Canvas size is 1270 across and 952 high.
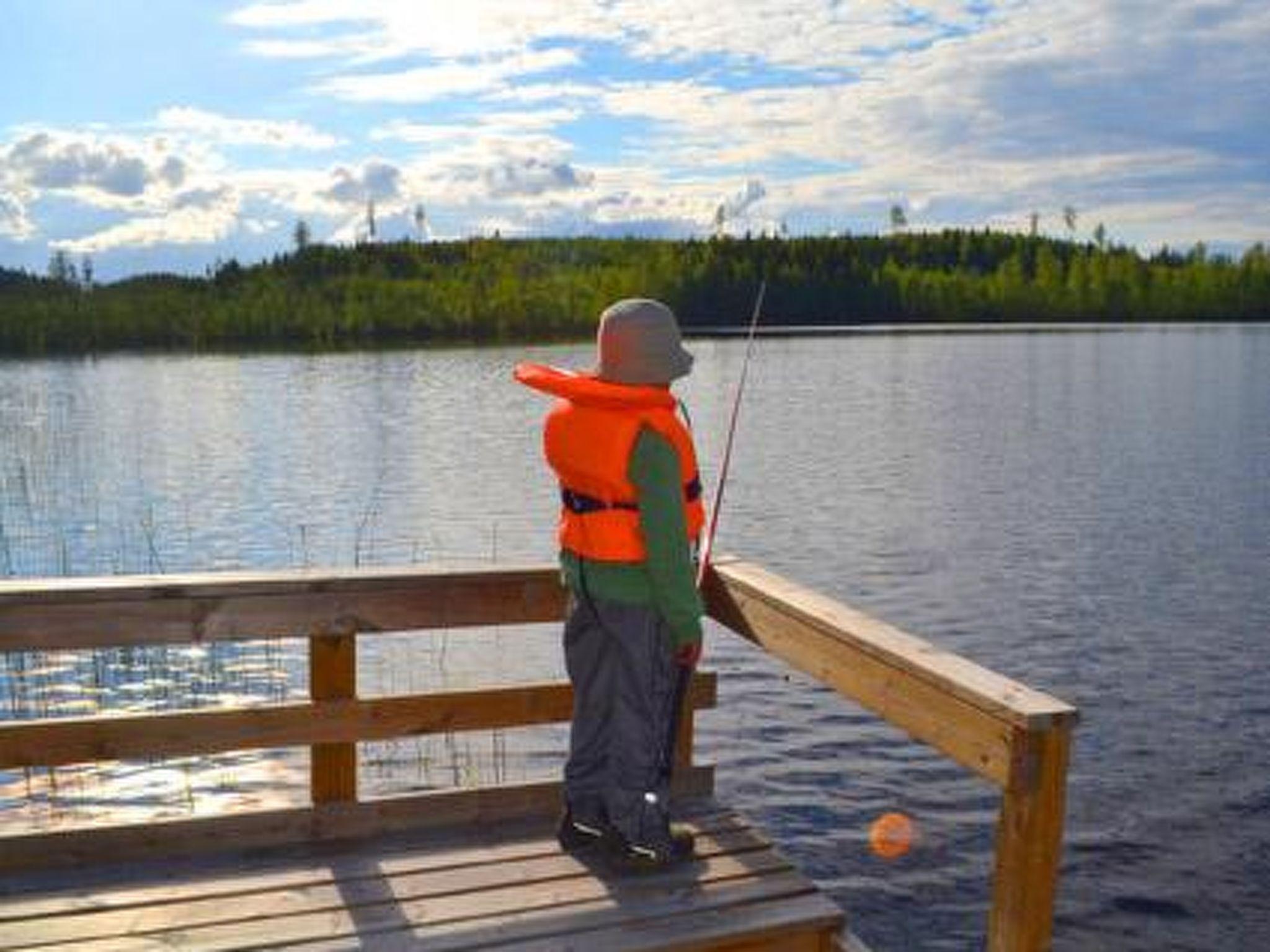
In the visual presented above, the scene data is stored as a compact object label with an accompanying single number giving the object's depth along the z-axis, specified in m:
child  4.11
